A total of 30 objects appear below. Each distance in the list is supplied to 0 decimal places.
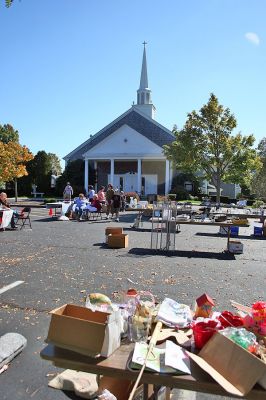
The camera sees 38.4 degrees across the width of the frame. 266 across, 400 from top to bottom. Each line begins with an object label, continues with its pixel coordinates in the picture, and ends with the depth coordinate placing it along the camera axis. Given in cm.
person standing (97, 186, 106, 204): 2143
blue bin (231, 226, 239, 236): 1493
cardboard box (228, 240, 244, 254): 1068
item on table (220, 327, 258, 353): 240
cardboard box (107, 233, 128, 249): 1129
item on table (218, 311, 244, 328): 279
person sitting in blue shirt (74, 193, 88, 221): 1955
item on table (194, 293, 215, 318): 312
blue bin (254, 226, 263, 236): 1505
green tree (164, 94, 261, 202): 2659
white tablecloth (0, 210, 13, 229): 1461
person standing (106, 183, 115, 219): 2016
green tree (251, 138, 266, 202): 3981
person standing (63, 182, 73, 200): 2420
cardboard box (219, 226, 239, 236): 1493
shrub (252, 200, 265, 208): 2604
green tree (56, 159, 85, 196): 4069
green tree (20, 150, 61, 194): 4172
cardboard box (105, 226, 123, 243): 1185
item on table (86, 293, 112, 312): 287
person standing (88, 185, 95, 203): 2261
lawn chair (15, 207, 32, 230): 1513
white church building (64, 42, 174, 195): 3866
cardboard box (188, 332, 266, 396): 217
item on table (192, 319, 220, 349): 258
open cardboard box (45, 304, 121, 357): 246
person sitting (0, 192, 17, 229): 1546
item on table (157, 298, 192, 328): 295
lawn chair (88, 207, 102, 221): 2065
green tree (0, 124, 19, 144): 5250
